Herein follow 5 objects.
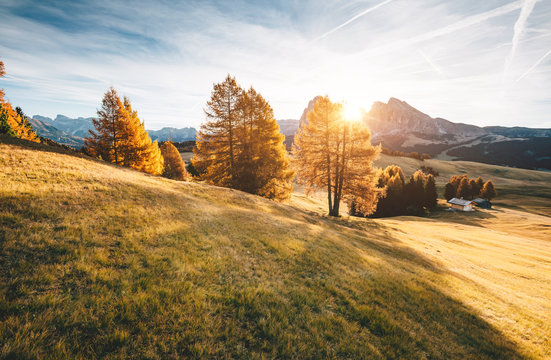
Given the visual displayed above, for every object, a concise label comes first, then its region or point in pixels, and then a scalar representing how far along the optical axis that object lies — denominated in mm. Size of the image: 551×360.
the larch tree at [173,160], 40788
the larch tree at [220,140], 22641
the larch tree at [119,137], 24188
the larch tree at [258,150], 24000
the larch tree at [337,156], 22594
